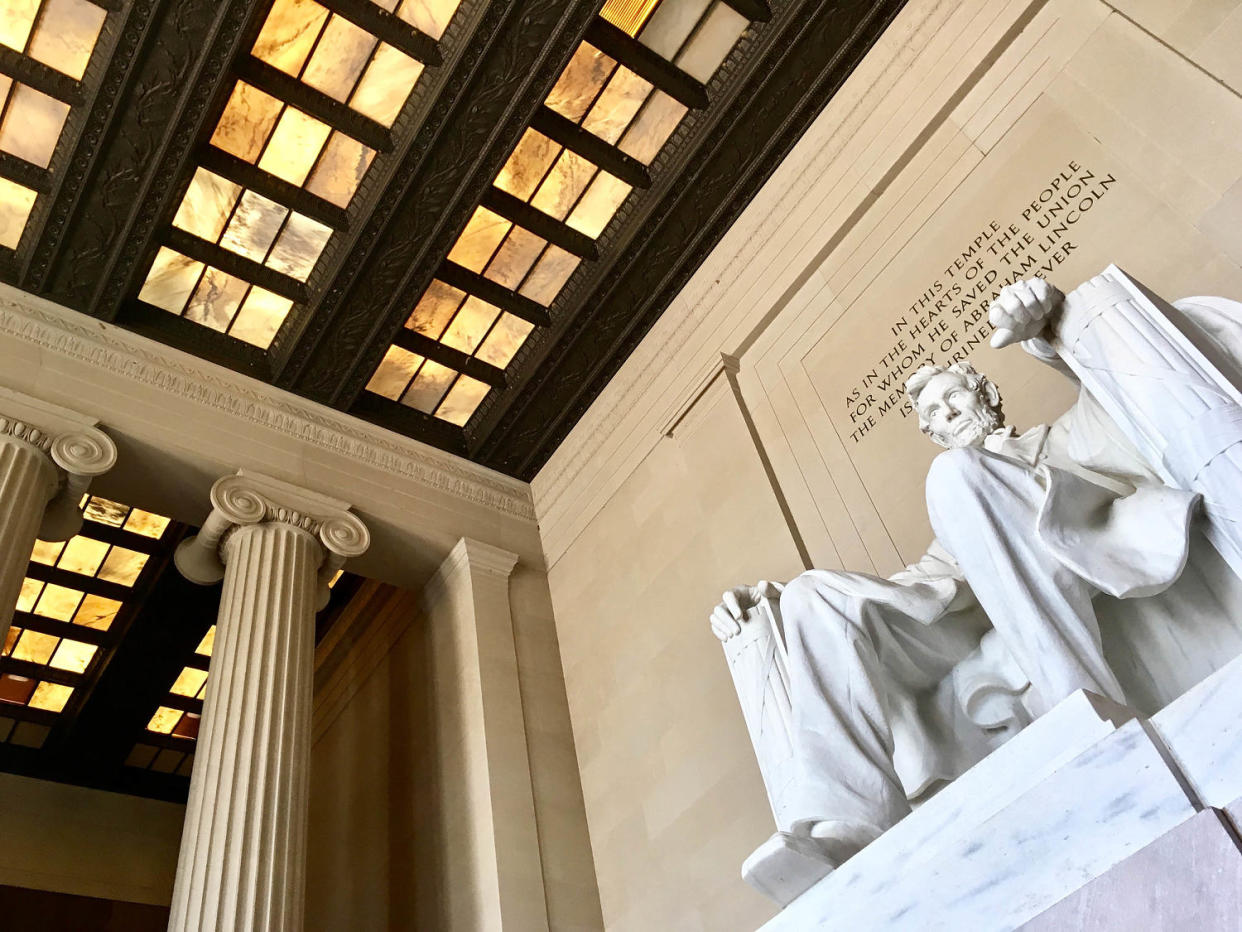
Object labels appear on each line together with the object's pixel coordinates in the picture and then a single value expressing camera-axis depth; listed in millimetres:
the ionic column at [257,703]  6016
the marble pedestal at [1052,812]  2289
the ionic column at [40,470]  6766
